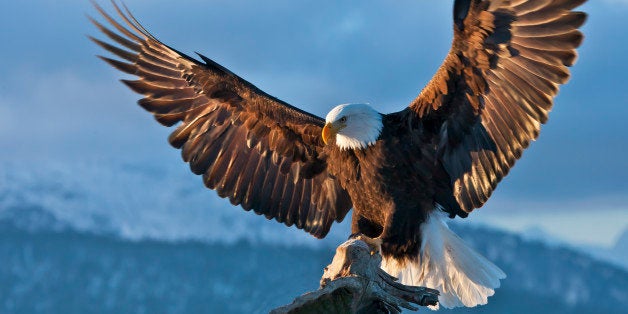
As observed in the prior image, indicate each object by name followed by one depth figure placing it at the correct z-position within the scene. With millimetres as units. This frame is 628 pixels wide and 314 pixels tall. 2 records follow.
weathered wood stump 10008
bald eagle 11328
